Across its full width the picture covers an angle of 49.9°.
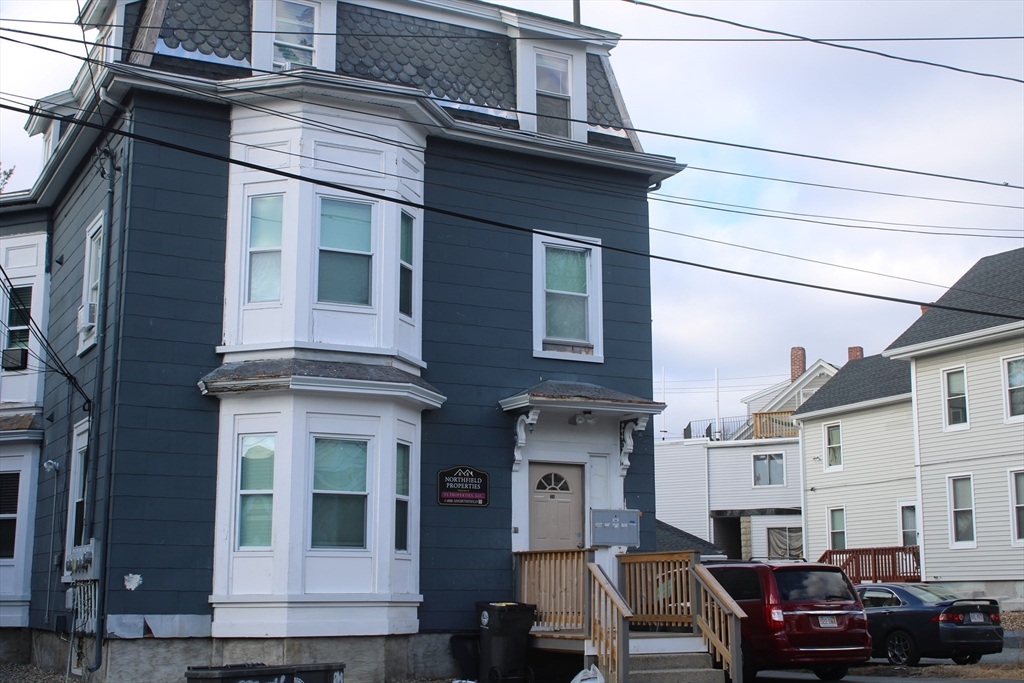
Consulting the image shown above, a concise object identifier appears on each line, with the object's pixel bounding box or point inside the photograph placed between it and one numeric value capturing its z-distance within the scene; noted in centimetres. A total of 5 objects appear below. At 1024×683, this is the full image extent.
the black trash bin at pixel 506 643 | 1438
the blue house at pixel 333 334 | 1416
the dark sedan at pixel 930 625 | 1722
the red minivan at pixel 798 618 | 1381
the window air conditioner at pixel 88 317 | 1594
